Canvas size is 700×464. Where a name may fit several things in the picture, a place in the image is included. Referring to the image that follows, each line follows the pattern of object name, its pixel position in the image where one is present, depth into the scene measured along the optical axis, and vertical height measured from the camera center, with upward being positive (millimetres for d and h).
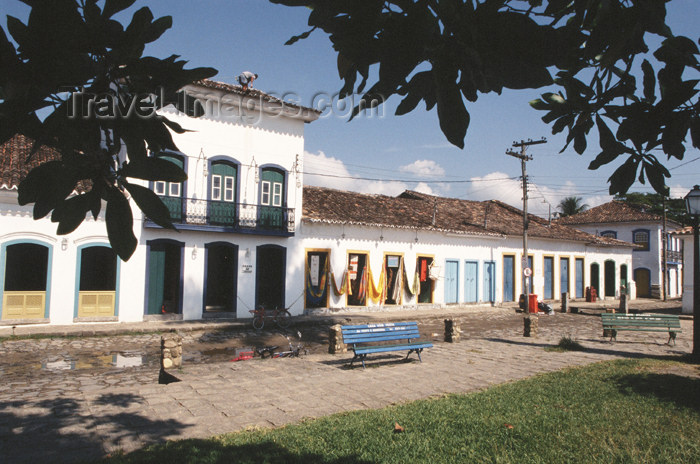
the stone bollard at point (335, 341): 9773 -1798
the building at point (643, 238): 34812 +1524
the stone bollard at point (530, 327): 12812 -1892
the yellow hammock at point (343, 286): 18392 -1275
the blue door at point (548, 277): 26844 -1125
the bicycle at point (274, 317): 15047 -2125
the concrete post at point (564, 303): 22672 -2160
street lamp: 9383 +117
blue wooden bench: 8414 -1510
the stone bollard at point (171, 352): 7974 -1702
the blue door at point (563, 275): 27578 -1019
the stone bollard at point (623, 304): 20578 -1967
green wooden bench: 11500 -1569
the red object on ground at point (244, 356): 9312 -2052
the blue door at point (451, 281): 22109 -1197
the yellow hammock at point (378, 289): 19391 -1432
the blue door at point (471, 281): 22938 -1222
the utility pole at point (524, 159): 21812 +4438
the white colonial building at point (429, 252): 18500 +143
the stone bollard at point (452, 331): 11633 -1845
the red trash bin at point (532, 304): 21734 -2131
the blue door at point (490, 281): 23734 -1250
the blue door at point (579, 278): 28859 -1226
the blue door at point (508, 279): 24609 -1179
